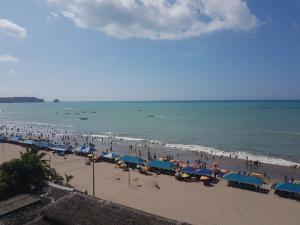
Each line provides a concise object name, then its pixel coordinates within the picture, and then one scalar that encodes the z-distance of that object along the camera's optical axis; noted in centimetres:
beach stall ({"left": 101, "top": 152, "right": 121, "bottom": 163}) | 4097
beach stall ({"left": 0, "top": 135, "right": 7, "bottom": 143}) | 5762
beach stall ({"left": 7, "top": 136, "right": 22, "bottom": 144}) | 5603
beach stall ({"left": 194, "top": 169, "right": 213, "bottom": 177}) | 3178
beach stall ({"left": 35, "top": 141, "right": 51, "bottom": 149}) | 5003
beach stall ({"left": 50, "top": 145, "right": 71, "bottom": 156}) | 4566
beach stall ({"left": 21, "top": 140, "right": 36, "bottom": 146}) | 5193
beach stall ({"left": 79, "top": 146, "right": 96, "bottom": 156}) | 4525
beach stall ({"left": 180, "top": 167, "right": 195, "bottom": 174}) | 3284
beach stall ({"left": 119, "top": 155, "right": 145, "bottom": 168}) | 3758
